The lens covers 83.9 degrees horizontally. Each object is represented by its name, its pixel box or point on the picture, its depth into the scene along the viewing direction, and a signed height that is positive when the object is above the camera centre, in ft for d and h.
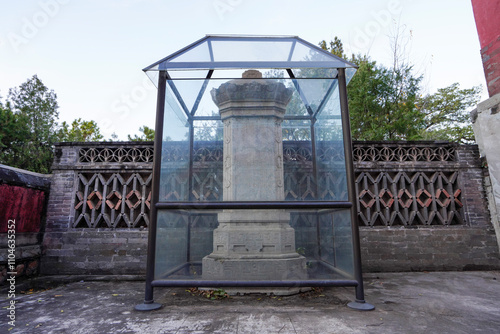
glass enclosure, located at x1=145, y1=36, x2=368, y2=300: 10.05 +2.05
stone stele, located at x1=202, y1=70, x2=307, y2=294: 10.82 +1.56
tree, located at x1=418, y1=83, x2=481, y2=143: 49.80 +18.81
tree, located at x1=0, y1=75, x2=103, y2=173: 37.27 +13.21
